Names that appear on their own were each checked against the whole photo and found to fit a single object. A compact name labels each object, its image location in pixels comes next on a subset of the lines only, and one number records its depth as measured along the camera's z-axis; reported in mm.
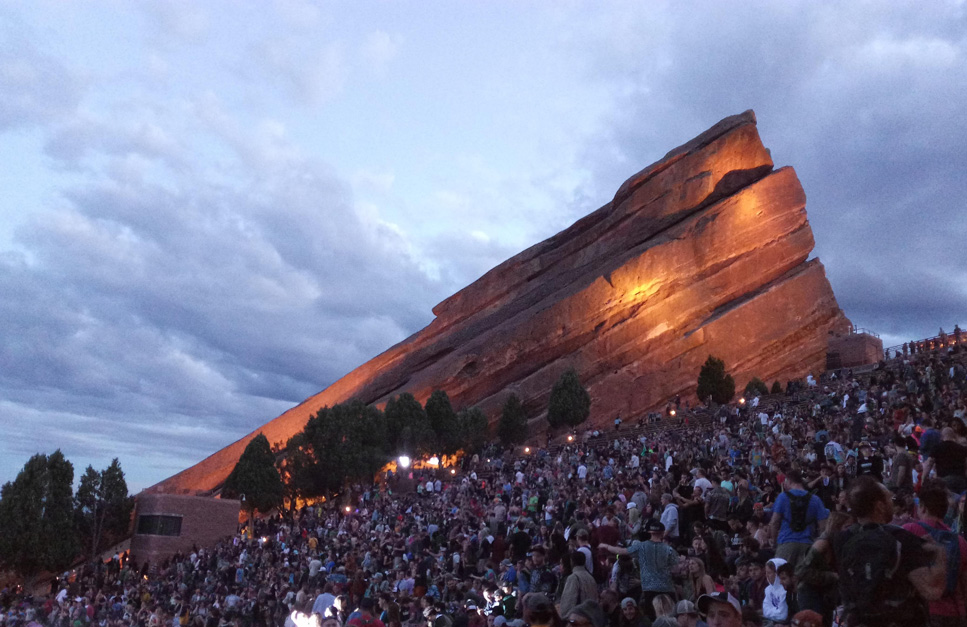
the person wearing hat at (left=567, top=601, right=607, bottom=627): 5066
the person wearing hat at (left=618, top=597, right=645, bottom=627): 7367
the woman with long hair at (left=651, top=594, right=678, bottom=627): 7502
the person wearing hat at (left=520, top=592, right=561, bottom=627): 5199
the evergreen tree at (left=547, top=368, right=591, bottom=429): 48781
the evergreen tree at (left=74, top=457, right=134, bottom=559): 39562
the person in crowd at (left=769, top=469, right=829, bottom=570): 7418
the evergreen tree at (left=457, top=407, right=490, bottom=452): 49031
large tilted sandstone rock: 52781
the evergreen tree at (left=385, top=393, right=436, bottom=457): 46688
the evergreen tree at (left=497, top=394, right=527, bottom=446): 50125
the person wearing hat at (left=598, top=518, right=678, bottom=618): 8156
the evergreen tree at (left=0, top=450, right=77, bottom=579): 36969
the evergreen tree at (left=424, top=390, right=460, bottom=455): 48469
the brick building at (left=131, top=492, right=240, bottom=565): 35719
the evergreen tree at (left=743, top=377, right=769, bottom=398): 44906
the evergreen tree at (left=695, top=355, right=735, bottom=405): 48094
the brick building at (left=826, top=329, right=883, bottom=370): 51331
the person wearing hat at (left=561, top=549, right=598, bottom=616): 7840
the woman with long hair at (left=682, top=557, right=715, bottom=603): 7882
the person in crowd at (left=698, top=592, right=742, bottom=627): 4988
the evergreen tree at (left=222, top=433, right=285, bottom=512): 44281
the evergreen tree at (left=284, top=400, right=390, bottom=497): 44125
